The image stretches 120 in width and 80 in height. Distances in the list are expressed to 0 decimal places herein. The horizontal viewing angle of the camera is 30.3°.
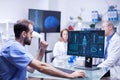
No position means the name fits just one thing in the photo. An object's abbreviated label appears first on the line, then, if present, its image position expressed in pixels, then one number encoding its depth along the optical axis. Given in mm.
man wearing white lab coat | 3154
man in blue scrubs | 1670
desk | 2057
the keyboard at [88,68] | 2455
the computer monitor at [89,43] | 2500
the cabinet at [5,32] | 4117
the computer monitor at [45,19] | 4668
